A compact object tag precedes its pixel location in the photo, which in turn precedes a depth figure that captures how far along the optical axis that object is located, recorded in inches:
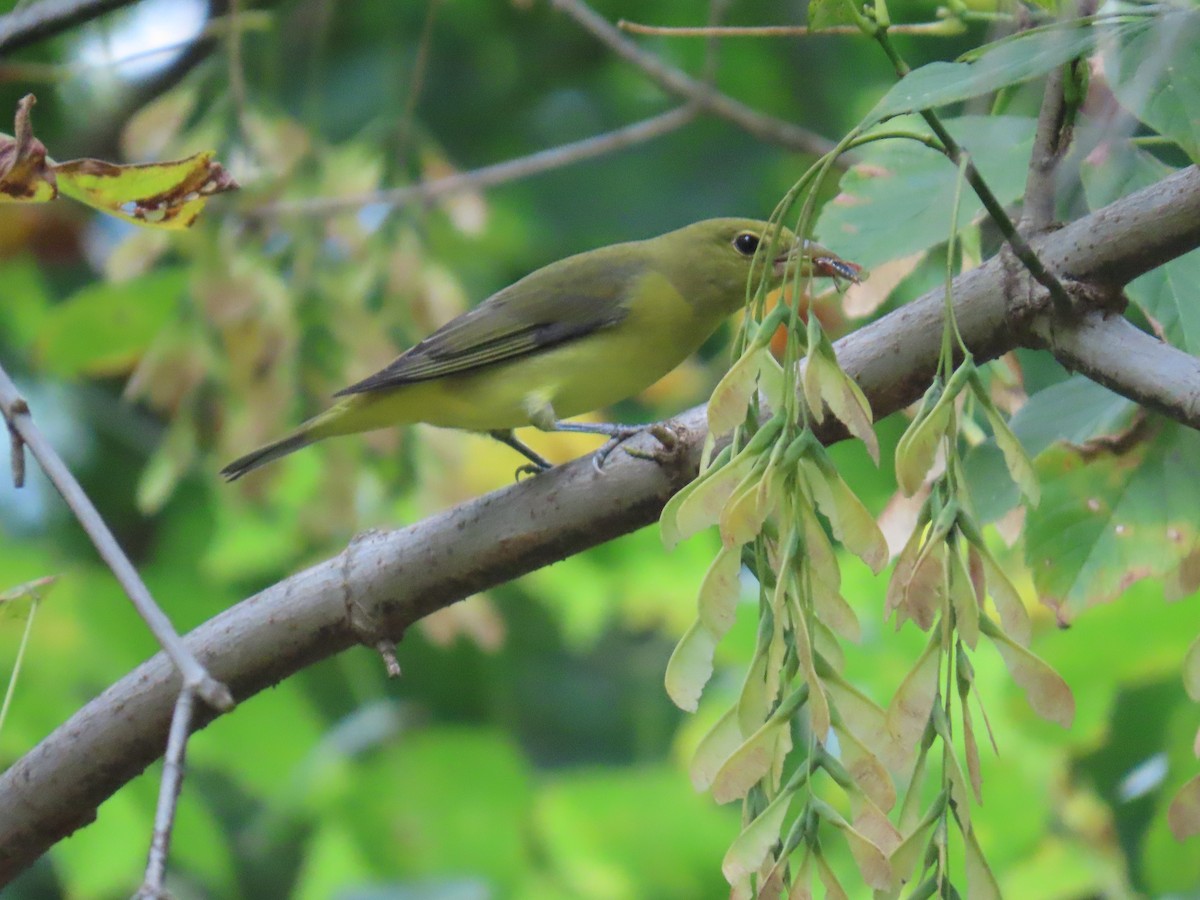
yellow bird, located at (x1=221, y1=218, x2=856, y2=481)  294.2
